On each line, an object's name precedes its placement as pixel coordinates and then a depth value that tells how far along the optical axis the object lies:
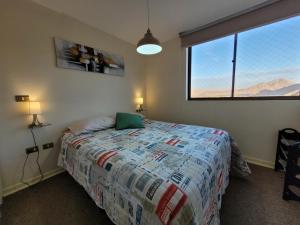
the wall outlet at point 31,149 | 1.89
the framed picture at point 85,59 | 2.12
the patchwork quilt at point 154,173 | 0.82
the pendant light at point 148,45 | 1.64
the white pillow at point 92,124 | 2.09
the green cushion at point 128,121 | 2.32
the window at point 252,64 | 2.01
